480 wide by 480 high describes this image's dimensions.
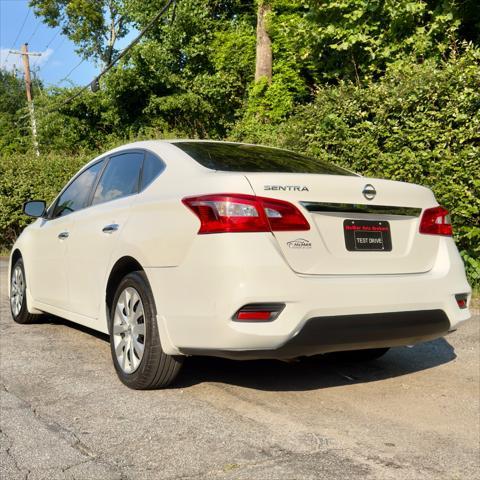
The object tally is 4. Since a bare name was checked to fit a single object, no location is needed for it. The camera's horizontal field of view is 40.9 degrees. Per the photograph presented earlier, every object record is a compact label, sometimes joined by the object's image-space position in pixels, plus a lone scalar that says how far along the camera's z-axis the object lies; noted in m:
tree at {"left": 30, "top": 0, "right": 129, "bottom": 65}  31.50
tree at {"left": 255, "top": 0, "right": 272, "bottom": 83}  18.73
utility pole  38.98
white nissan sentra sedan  3.46
